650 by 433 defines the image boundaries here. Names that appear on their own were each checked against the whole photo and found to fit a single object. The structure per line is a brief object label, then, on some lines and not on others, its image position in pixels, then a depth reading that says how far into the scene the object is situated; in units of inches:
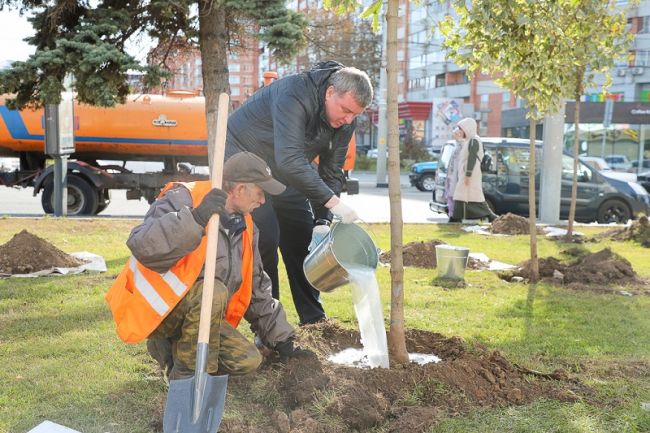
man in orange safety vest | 125.1
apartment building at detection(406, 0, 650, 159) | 1327.5
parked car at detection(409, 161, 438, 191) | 983.6
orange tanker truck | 566.6
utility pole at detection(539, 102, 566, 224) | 505.0
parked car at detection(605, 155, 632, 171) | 1263.5
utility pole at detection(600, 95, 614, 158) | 1020.5
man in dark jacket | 155.7
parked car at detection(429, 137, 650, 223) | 545.6
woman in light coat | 461.1
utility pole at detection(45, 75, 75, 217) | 454.6
